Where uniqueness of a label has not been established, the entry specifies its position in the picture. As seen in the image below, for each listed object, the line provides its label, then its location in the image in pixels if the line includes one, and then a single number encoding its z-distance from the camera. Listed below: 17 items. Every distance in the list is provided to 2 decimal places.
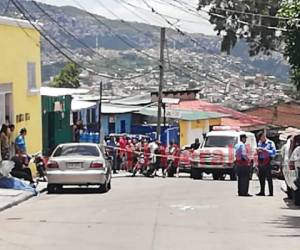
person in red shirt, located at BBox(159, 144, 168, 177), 38.69
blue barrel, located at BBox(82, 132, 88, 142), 45.87
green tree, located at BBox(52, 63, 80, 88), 70.12
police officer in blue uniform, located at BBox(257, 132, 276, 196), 25.45
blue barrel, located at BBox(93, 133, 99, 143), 45.87
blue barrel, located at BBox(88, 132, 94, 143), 45.75
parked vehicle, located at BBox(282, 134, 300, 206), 21.78
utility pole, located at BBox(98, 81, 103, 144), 45.72
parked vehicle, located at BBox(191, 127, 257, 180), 36.97
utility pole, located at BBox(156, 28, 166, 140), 47.31
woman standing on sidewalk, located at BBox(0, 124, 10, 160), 28.95
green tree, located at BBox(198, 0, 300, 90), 46.97
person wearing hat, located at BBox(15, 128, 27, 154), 29.28
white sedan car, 25.80
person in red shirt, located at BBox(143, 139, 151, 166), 38.81
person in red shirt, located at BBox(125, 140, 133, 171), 41.06
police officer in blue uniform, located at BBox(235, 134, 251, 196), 25.61
